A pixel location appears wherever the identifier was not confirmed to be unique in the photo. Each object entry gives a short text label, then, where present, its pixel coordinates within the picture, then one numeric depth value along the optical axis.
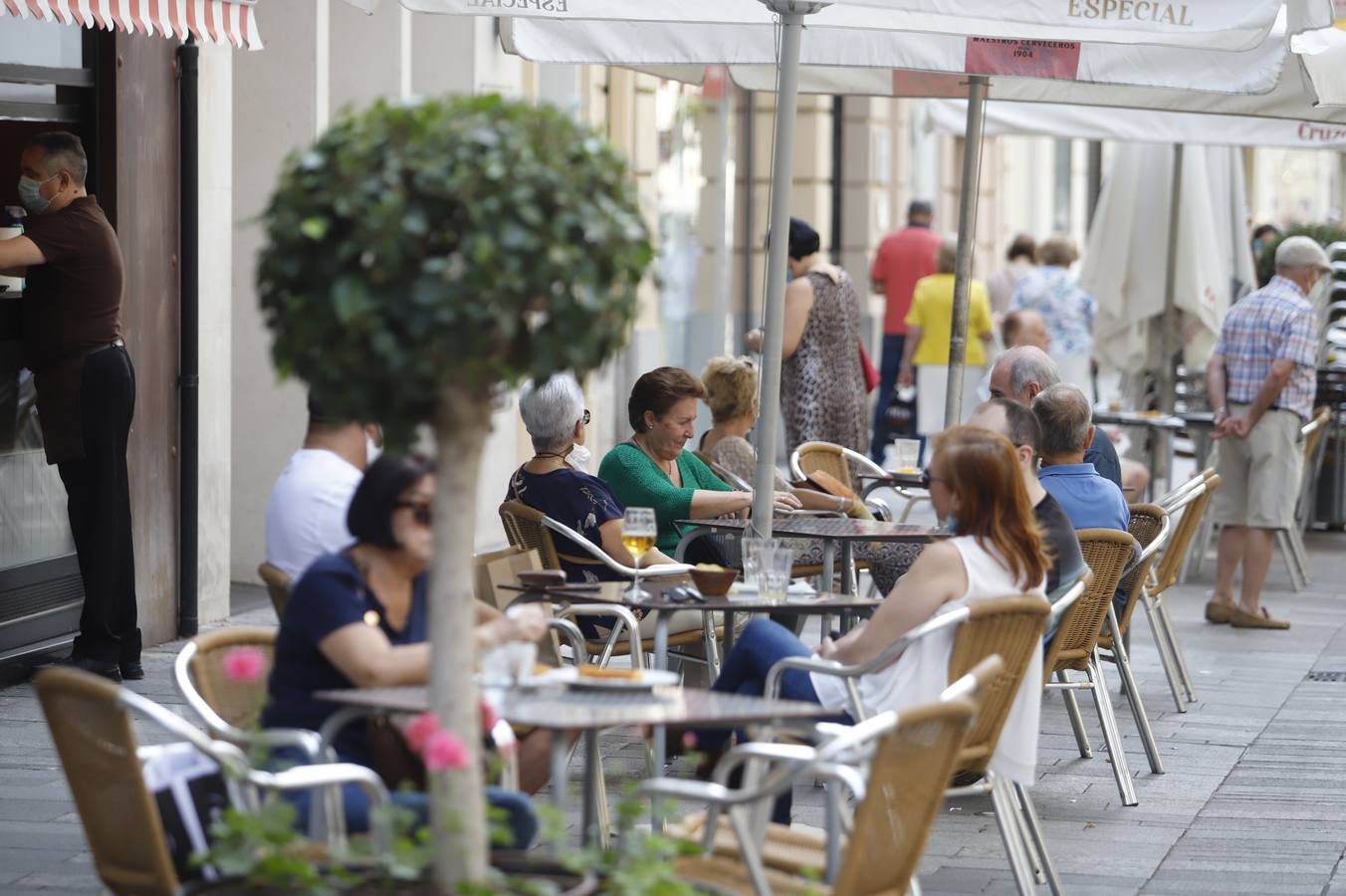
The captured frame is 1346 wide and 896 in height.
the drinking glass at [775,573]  10.93
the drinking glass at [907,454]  18.18
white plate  8.15
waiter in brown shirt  14.56
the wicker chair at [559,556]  12.73
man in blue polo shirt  13.37
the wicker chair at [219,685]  8.28
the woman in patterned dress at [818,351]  20.27
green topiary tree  6.37
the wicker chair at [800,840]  7.69
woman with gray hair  13.12
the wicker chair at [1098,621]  12.81
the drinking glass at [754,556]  11.02
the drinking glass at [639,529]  11.66
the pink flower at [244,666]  7.66
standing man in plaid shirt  20.37
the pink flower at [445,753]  6.64
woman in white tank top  9.93
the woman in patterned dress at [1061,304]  29.28
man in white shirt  9.95
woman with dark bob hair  8.08
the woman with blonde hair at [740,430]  15.84
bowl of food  10.98
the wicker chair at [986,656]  9.55
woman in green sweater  14.16
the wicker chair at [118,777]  7.07
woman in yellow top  29.27
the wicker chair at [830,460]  18.58
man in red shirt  32.44
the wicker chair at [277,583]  9.60
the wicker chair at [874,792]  7.20
